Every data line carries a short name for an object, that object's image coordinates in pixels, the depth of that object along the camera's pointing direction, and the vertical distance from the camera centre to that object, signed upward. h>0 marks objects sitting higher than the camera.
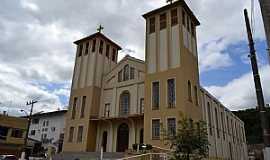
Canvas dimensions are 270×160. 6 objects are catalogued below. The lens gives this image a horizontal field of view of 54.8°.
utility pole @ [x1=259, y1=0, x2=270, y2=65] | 4.60 +2.36
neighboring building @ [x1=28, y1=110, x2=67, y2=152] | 45.02 +2.94
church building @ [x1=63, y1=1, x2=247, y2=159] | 21.83 +5.18
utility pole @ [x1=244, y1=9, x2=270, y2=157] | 8.02 +1.88
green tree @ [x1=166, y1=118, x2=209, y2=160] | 9.55 +0.20
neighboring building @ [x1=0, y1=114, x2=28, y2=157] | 37.28 +1.30
